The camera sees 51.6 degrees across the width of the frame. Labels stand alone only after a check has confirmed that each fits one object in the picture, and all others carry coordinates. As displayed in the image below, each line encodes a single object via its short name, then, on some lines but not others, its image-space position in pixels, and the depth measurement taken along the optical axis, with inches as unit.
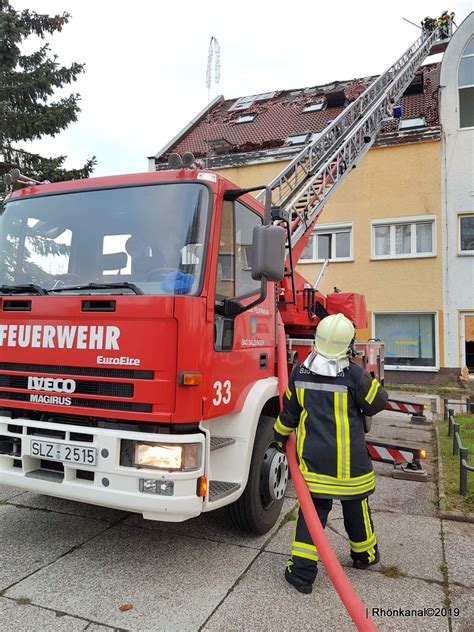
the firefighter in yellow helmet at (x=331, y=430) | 117.7
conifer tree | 441.5
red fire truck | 113.4
